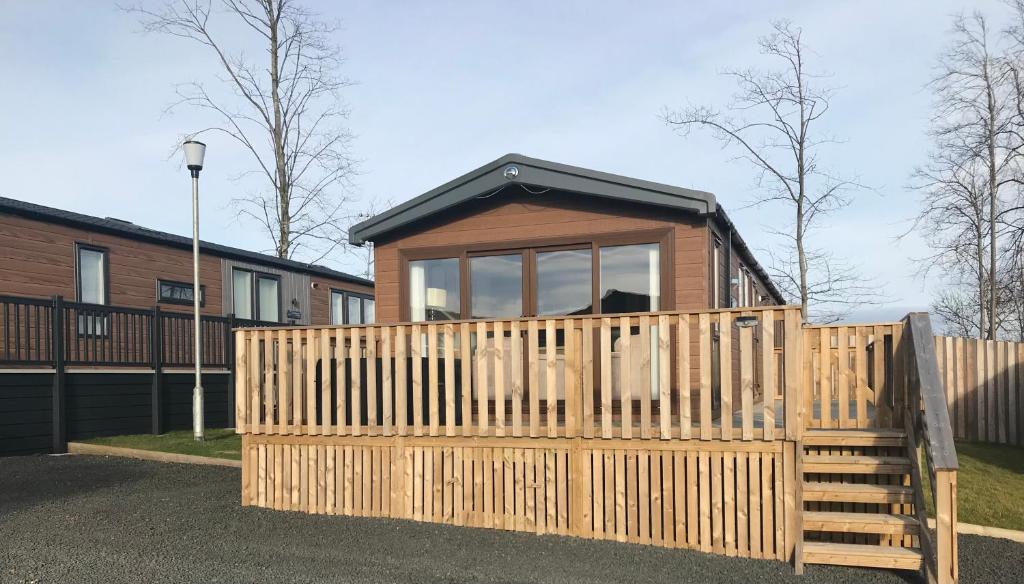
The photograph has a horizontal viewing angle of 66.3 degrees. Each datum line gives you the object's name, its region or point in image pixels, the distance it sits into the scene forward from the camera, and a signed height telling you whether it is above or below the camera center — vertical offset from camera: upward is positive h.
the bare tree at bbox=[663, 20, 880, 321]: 21.11 +4.57
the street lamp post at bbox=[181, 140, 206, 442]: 10.63 +0.05
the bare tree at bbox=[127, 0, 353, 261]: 24.20 +6.69
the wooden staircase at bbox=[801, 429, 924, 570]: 5.66 -1.59
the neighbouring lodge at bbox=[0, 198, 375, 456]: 10.30 -0.40
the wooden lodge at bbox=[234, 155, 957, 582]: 6.00 -1.06
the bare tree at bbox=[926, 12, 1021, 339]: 22.12 +5.07
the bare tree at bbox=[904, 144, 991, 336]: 23.73 +2.58
